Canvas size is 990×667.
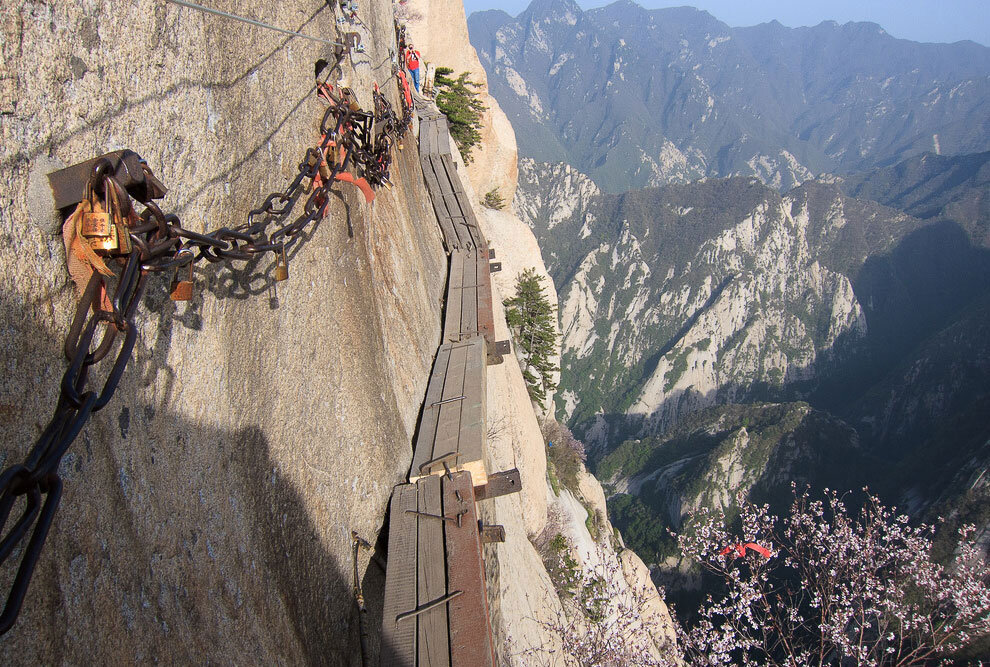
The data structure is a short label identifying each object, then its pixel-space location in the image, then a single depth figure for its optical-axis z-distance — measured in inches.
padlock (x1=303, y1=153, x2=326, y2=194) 164.0
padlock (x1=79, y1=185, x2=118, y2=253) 80.2
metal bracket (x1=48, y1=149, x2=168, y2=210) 81.4
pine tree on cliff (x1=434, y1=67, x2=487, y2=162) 840.3
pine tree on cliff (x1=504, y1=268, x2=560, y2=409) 919.7
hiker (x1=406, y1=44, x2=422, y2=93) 626.8
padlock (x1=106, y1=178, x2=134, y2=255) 79.7
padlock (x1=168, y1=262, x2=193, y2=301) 99.2
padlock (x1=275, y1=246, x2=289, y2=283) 140.7
